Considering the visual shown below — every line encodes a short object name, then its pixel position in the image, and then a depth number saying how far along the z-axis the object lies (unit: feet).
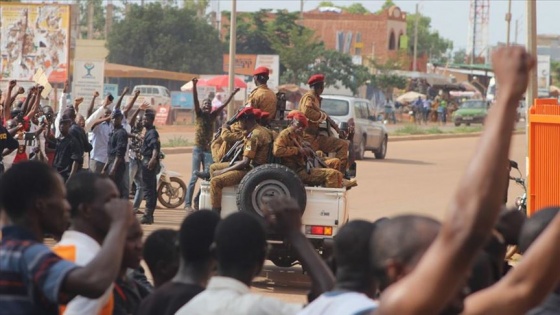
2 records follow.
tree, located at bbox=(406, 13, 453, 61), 485.56
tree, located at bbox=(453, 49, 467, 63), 589.57
